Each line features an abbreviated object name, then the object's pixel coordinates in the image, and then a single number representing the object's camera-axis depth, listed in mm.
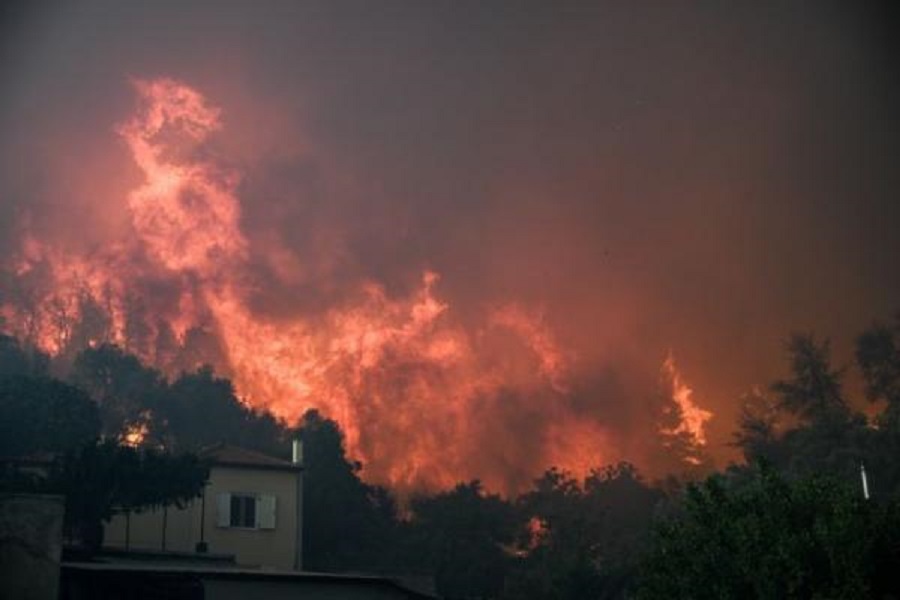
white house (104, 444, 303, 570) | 47344
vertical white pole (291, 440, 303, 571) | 49594
